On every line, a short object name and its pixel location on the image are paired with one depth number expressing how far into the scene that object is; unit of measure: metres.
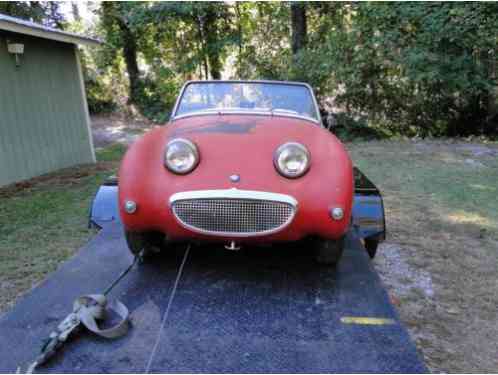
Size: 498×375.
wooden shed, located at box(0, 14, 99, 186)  6.16
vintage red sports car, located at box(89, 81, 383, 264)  2.13
